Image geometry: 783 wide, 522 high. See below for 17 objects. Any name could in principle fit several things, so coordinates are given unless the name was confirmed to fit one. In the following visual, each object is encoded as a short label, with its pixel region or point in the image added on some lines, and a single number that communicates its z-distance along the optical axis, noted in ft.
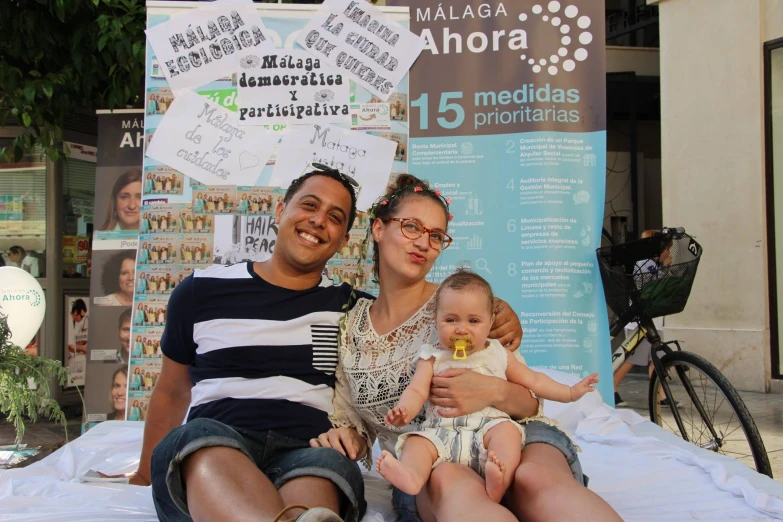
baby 5.25
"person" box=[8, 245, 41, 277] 18.35
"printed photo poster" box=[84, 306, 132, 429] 13.66
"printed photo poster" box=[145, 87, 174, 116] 10.71
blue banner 10.85
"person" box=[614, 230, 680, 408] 10.52
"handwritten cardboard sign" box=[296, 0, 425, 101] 10.69
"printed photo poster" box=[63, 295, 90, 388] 18.28
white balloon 14.08
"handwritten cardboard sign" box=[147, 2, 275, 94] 10.68
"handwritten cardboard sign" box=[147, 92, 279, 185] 10.61
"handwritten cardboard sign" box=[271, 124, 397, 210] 10.57
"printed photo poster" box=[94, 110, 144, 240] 13.80
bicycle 10.05
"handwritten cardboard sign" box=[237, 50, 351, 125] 10.65
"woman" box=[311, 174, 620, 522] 5.30
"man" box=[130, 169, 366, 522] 5.33
